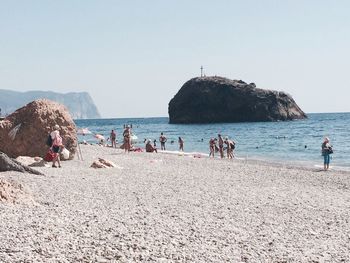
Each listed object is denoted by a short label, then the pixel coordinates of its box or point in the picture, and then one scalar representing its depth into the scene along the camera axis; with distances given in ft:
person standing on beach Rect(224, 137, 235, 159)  119.75
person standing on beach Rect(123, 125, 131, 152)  113.91
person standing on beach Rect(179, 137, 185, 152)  149.71
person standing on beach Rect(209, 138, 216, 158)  127.75
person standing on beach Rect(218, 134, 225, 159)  121.29
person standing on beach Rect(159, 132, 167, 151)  150.10
